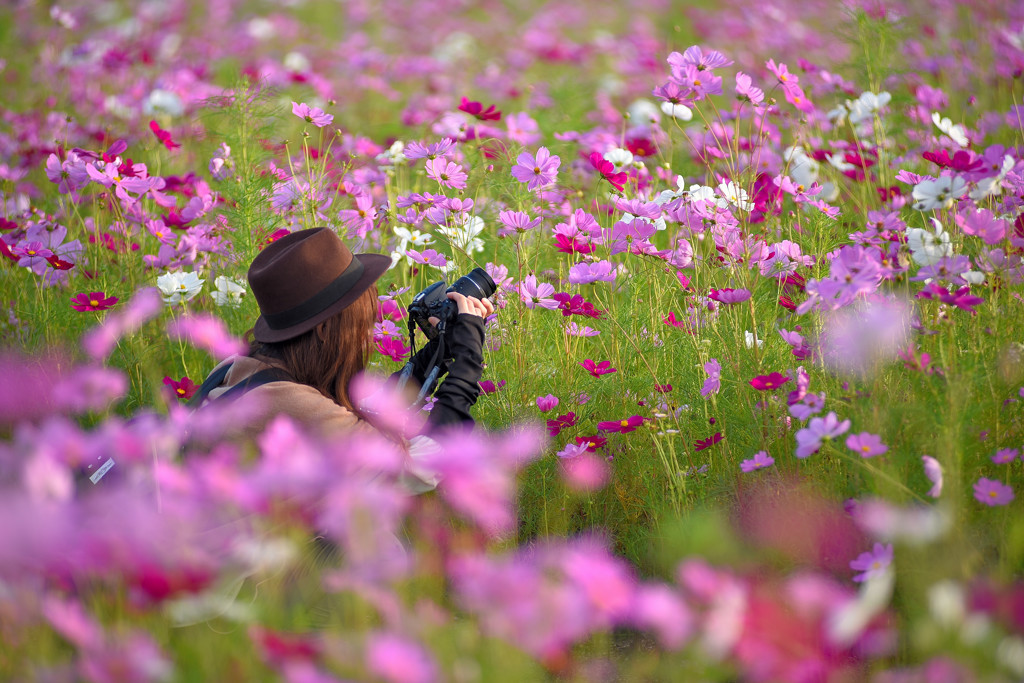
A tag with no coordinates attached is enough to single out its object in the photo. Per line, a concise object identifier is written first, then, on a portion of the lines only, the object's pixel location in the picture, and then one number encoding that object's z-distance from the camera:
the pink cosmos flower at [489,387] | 8.43
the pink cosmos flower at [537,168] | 8.36
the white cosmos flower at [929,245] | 8.16
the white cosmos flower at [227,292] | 8.75
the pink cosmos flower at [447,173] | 8.46
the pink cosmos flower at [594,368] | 8.34
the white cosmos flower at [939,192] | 8.24
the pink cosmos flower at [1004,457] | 8.01
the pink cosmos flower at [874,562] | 7.87
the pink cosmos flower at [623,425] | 8.24
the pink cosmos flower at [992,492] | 7.97
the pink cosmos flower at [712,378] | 8.17
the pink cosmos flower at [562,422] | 8.32
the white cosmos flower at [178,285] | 8.60
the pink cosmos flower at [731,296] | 8.13
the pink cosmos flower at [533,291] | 8.34
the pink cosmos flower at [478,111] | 8.68
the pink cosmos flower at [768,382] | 8.09
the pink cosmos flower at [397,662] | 6.52
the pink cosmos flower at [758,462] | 8.07
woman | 8.10
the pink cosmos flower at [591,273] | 8.28
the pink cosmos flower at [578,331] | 8.43
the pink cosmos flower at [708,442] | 8.22
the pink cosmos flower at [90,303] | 8.48
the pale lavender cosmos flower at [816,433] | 7.89
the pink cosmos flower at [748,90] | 8.39
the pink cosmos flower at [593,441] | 8.29
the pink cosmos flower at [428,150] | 8.52
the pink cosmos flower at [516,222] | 8.32
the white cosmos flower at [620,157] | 8.76
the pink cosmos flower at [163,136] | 8.83
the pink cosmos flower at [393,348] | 8.56
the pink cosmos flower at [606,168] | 8.29
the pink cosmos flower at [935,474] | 7.80
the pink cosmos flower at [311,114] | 8.67
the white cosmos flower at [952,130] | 8.57
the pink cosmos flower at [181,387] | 8.50
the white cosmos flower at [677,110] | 8.47
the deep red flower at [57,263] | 8.46
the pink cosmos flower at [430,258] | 8.47
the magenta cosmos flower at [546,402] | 8.37
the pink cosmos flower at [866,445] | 7.90
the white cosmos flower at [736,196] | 8.30
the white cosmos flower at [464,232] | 8.47
